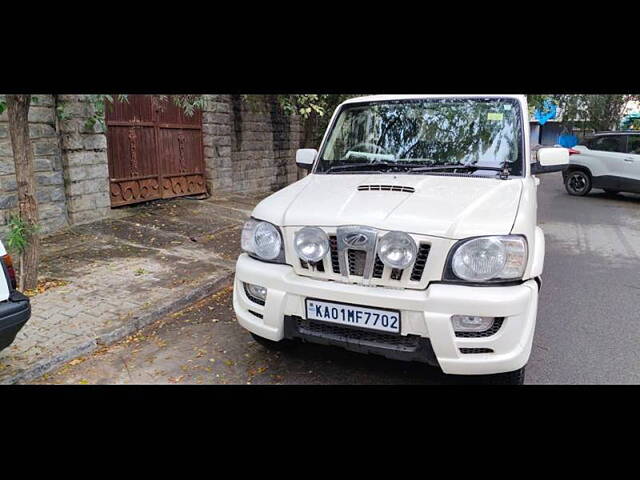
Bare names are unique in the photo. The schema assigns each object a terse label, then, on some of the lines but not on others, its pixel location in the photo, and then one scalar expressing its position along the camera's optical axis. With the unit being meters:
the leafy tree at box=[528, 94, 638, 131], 24.50
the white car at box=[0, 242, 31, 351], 2.83
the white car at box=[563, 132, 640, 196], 11.88
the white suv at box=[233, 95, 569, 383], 2.64
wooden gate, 7.86
